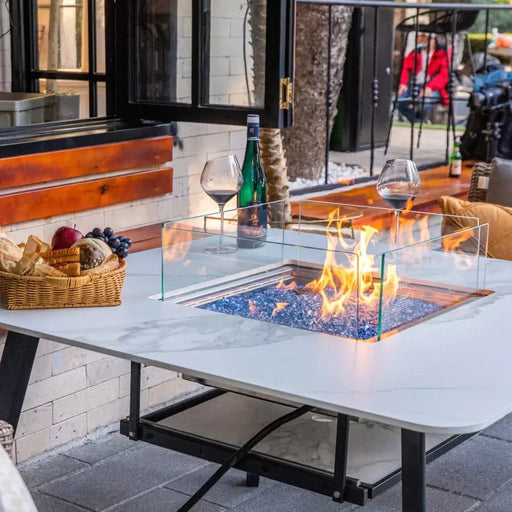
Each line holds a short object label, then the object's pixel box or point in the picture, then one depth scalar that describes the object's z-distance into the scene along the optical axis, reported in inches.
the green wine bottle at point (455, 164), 223.0
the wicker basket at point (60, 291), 92.4
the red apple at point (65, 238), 98.3
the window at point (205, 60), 131.0
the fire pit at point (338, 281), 87.4
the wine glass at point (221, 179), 111.9
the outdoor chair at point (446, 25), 303.8
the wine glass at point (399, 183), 112.0
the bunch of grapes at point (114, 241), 100.7
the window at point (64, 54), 148.2
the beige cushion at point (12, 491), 47.1
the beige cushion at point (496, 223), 134.0
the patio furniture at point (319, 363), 71.4
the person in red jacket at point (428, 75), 415.2
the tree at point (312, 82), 248.4
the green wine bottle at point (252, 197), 106.4
